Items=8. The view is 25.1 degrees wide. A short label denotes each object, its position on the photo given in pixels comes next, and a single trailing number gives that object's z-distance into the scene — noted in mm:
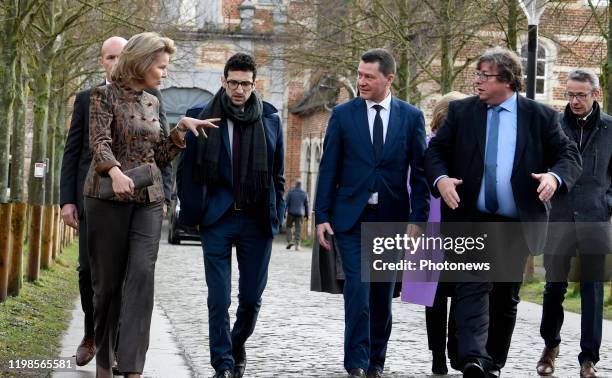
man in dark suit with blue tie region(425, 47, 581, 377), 7555
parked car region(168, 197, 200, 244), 36938
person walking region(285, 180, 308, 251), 37562
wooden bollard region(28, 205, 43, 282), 16094
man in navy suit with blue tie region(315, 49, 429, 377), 8414
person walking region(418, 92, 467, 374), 8938
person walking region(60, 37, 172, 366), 8367
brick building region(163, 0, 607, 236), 52375
